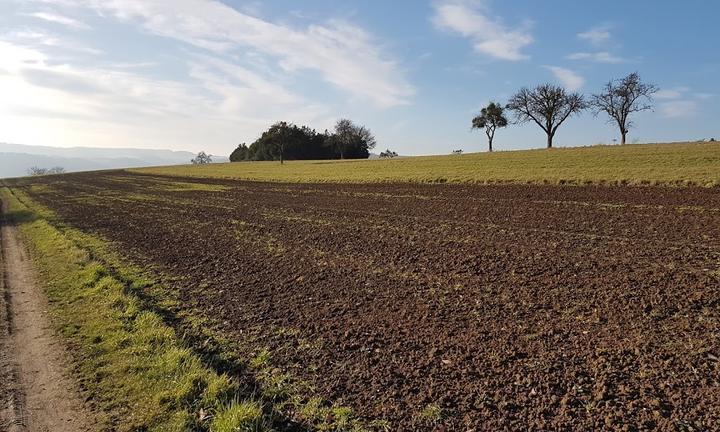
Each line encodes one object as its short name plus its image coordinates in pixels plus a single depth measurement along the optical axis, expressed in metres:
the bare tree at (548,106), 79.56
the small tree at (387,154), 141.70
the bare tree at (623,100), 76.73
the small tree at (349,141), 125.94
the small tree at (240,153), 144.75
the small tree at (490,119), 93.88
